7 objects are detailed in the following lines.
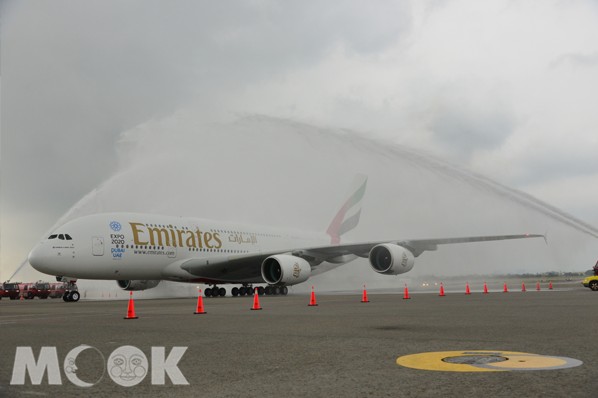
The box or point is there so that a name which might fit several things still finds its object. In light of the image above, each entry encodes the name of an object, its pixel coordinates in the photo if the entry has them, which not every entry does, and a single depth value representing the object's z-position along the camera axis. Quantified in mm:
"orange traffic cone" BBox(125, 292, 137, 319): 13945
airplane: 26375
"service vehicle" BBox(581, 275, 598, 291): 29702
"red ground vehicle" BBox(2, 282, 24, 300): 46094
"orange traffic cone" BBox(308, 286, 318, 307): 19347
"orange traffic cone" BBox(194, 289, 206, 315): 15590
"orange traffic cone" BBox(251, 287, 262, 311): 17500
